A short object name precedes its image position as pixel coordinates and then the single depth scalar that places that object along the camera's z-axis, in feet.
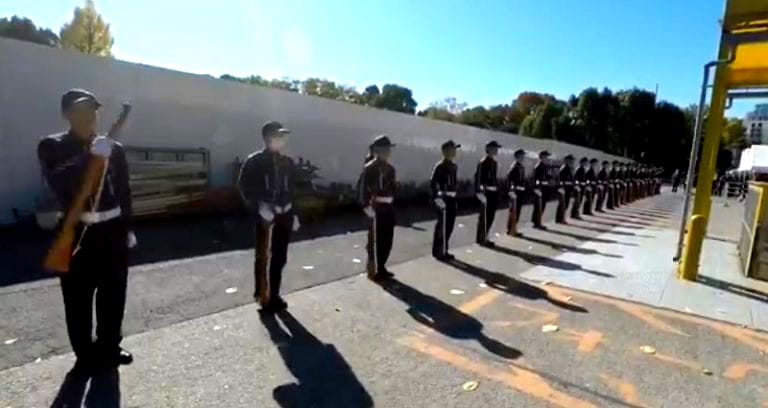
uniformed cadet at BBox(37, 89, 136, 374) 9.94
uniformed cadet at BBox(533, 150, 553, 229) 36.83
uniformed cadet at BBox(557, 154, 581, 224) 40.32
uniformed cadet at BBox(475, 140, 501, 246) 27.91
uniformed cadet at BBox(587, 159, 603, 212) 48.57
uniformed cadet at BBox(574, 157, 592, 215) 45.50
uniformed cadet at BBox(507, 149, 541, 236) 32.17
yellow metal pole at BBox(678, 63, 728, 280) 20.98
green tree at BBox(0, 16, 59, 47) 118.83
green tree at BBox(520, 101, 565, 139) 166.73
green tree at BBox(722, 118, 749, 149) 200.30
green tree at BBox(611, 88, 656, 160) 153.07
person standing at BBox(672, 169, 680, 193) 102.98
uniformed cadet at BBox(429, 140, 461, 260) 23.52
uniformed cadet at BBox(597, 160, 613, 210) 52.41
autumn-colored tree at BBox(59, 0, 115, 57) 114.01
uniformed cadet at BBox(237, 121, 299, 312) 14.89
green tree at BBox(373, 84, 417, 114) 197.47
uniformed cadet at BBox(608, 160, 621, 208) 57.21
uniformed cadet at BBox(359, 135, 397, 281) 19.70
